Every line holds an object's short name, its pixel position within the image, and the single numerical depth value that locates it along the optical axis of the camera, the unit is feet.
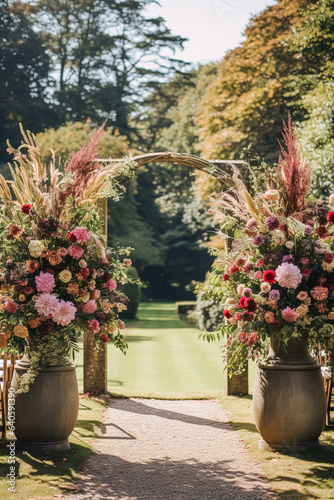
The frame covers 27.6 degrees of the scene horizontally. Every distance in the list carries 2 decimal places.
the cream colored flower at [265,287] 19.62
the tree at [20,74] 99.40
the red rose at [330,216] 20.11
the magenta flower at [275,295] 19.58
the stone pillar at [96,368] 30.96
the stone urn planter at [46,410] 20.33
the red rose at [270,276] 19.33
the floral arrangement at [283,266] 19.70
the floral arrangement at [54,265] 19.90
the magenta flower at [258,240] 20.11
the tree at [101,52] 110.73
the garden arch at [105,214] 30.30
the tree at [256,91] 69.72
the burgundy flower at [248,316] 19.61
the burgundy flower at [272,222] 20.13
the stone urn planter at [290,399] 20.26
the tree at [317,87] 52.54
